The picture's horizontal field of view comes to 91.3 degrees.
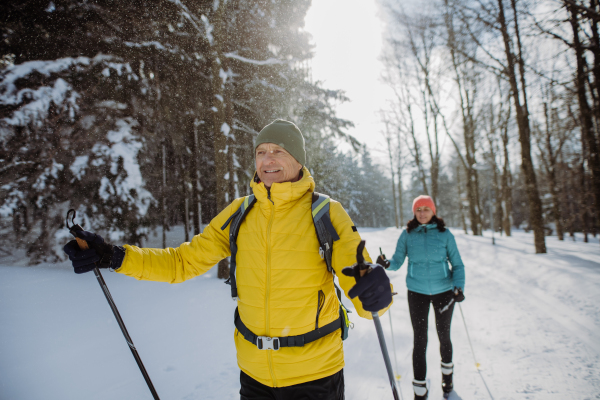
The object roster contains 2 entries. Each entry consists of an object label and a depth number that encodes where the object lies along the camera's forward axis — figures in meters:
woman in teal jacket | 3.21
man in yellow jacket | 1.59
